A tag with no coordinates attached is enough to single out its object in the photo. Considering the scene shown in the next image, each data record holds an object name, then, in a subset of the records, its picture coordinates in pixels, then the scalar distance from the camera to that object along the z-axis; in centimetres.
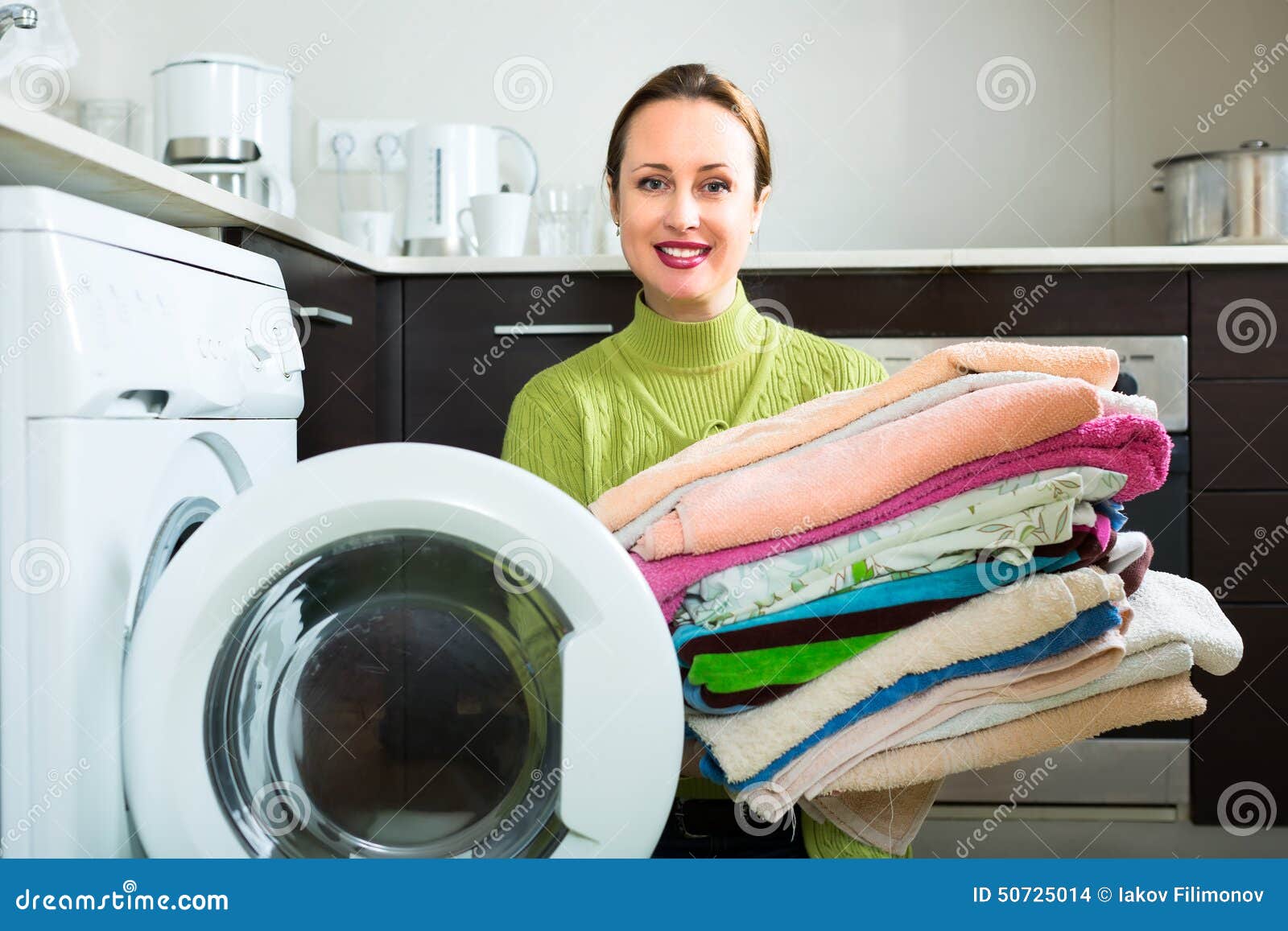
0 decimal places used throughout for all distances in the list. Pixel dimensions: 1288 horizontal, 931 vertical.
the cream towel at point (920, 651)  73
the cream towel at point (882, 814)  81
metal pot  202
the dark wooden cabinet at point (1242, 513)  188
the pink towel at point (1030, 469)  74
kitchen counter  96
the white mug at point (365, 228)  230
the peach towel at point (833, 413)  79
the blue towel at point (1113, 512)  79
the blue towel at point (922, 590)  75
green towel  76
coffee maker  200
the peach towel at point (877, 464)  74
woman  115
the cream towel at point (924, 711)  75
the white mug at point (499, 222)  219
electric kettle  231
